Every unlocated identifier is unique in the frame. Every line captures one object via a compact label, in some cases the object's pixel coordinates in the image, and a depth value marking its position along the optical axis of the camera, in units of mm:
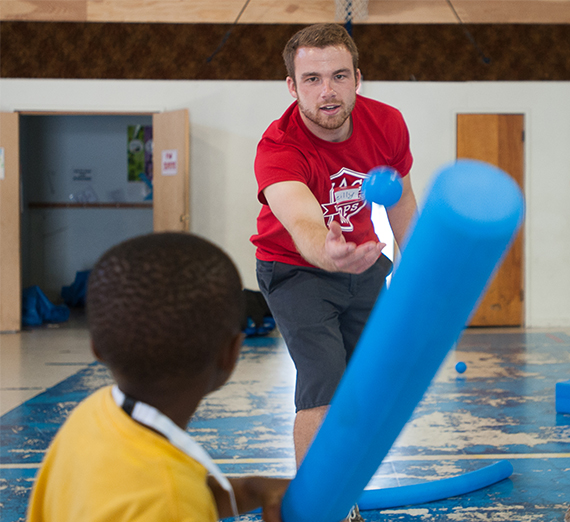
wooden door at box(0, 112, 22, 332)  6359
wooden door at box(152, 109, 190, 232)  6289
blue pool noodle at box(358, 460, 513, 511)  2139
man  1646
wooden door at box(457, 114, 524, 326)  6574
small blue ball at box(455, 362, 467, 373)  4266
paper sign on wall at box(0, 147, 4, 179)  6340
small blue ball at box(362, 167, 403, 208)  1049
